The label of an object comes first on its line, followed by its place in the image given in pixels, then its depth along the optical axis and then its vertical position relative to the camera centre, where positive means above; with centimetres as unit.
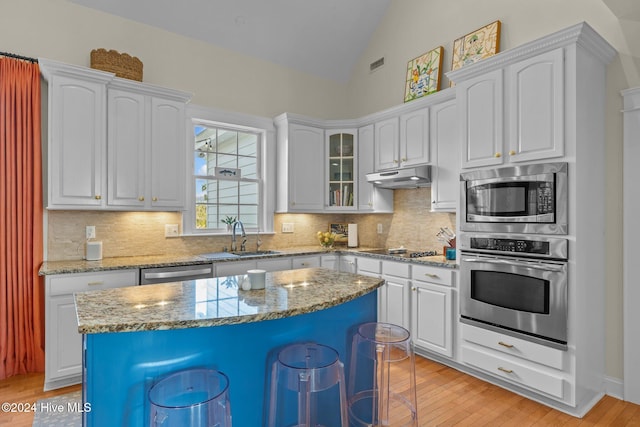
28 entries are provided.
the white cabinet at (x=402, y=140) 373 +83
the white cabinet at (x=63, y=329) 271 -89
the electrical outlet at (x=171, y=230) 381 -17
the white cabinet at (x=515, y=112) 250 +79
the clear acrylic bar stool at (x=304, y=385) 158 -77
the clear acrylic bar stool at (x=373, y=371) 199 -91
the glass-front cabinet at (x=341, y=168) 457 +61
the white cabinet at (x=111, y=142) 293 +65
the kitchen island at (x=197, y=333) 133 -52
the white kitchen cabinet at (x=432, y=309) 313 -85
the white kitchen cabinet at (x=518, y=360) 244 -109
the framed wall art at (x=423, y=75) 394 +161
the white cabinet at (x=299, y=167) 437 +60
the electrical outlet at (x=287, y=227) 467 -16
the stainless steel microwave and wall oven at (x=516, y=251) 247 -27
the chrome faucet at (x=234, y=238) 411 -28
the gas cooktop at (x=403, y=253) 371 -41
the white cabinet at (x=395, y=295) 348 -80
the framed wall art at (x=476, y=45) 342 +170
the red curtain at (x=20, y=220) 292 -5
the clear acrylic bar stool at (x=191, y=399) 127 -70
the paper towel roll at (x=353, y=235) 465 -27
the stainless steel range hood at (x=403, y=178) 359 +40
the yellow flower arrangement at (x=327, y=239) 457 -31
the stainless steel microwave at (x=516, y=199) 248 +12
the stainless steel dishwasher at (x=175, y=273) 308 -53
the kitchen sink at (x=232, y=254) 360 -43
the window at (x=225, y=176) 412 +46
